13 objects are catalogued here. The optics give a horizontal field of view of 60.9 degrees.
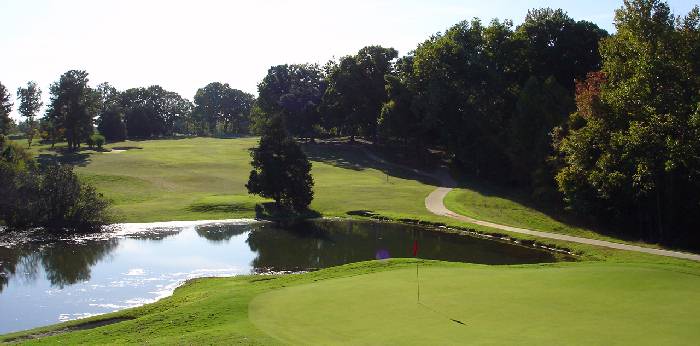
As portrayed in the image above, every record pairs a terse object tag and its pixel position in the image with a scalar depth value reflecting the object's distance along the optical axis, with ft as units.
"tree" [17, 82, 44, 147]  453.58
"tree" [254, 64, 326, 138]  357.82
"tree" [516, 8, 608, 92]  240.12
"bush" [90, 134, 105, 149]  323.61
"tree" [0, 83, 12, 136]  281.74
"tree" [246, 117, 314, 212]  178.40
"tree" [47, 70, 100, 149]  309.01
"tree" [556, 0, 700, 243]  117.39
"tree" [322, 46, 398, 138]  325.21
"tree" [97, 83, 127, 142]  408.67
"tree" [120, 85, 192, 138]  462.19
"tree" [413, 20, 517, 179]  237.86
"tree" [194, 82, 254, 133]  624.59
